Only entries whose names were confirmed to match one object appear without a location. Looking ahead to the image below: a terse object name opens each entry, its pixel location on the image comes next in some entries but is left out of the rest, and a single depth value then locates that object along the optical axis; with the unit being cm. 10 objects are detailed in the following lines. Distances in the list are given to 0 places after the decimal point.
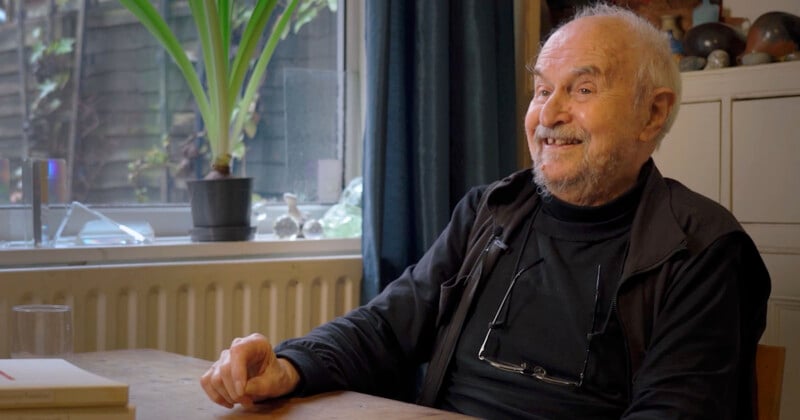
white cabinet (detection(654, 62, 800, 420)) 246
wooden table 135
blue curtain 265
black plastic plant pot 251
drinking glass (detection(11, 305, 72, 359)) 160
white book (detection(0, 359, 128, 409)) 110
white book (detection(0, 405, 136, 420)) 110
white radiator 216
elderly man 154
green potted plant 252
